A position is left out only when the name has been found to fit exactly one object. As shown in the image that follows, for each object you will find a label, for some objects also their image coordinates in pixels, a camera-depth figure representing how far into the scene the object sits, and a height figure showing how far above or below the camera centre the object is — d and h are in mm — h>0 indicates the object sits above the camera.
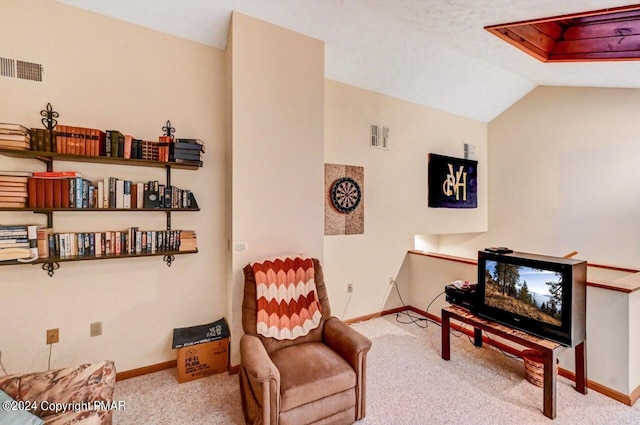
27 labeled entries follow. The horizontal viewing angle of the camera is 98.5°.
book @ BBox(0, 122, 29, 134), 1899 +579
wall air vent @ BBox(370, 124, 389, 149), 3713 +1019
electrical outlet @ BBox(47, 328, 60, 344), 2186 -996
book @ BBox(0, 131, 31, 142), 1904 +517
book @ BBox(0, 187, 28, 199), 1934 +127
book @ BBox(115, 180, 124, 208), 2293 +133
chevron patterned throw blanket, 2158 -718
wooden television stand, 1972 -1046
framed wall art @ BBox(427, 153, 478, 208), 4246 +472
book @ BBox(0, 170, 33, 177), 1953 +272
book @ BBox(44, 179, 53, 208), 2037 +132
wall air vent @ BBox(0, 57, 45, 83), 2045 +1069
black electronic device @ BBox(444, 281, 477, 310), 2695 -833
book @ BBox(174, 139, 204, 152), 2418 +579
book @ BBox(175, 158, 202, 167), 2424 +440
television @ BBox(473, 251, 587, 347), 2066 -677
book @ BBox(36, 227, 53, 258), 2041 -232
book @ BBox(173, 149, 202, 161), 2418 +499
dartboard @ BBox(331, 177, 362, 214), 3420 +213
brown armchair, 1613 -1043
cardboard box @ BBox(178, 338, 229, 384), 2355 -1311
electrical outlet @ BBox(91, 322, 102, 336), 2315 -993
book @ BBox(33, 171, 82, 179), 2035 +274
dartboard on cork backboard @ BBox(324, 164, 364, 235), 3393 +149
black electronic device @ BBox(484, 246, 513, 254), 2508 -361
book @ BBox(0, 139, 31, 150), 1903 +468
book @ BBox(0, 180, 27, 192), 1938 +175
